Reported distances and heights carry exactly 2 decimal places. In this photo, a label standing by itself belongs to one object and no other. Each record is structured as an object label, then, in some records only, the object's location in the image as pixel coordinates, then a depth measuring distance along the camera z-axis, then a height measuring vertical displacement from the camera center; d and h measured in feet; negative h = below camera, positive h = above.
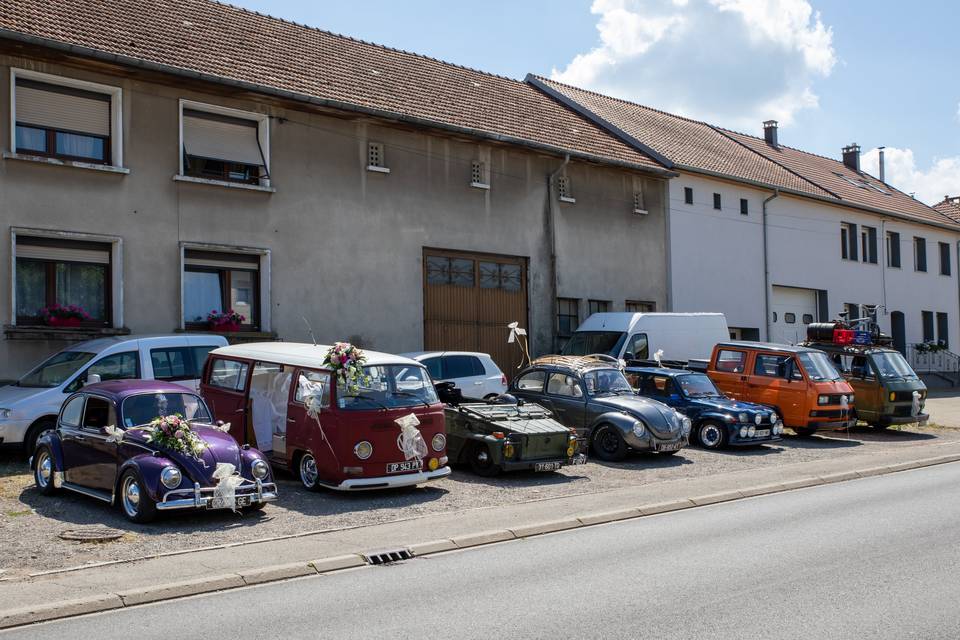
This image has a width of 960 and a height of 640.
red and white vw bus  39.81 -2.77
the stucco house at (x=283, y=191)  55.93 +11.38
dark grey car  52.60 -3.56
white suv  60.64 -1.55
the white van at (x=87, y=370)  44.91 -0.87
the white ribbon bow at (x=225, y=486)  34.24 -4.93
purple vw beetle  33.83 -4.02
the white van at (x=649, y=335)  73.82 +0.73
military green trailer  46.06 -4.59
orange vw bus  64.44 -2.81
